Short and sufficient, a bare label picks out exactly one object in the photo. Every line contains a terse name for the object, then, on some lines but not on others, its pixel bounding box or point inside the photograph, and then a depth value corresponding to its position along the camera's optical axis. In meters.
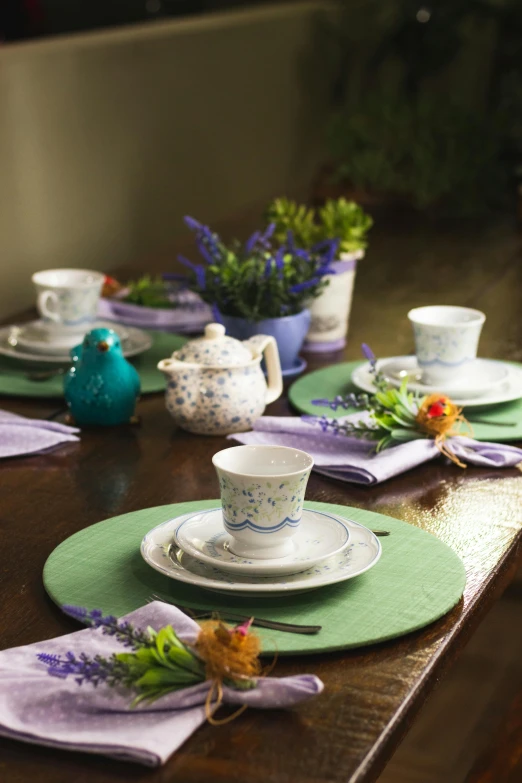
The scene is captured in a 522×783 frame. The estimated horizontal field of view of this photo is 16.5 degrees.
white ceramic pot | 2.39
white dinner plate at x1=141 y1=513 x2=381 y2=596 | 1.53
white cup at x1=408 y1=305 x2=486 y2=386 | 2.08
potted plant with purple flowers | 2.23
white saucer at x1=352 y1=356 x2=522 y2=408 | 2.08
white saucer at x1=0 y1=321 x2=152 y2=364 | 2.29
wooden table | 1.37
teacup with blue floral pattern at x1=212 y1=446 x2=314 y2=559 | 1.56
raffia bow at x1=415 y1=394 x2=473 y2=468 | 1.94
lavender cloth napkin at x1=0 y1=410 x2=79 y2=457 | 1.98
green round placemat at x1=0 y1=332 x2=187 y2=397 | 2.20
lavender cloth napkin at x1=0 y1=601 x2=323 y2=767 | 1.37
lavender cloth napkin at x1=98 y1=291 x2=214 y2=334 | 2.51
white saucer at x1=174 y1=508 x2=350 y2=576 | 1.54
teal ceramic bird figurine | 2.07
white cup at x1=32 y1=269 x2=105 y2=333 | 2.29
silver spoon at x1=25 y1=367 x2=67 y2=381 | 2.25
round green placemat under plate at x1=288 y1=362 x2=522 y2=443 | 2.01
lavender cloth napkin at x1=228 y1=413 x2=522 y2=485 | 1.87
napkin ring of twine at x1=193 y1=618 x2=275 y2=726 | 1.40
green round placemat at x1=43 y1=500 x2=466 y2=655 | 1.50
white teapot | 2.03
